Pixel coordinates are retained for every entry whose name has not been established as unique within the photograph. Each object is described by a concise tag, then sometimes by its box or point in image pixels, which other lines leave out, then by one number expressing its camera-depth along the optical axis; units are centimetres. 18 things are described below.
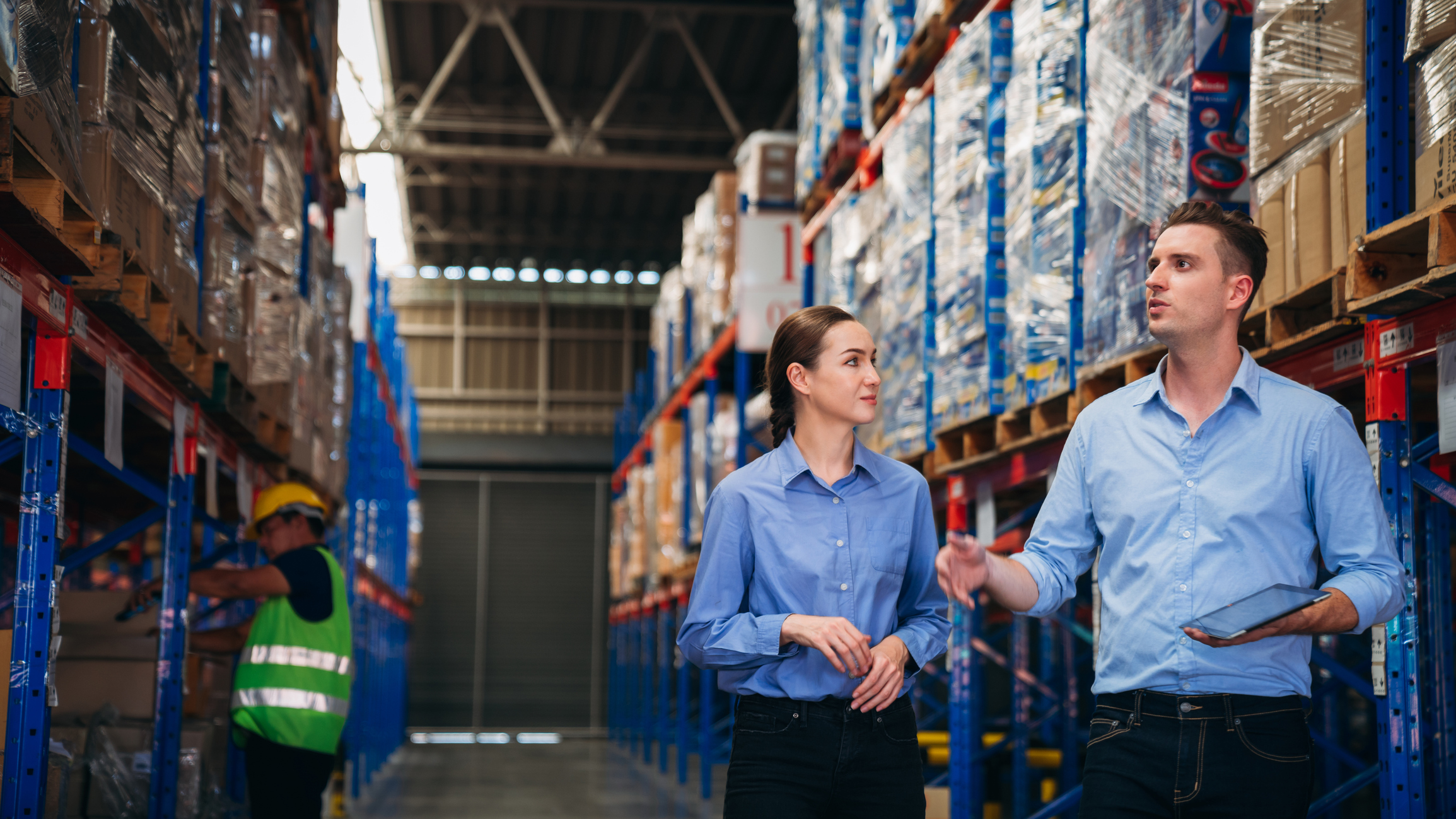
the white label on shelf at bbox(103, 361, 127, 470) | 415
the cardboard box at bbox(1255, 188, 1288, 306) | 356
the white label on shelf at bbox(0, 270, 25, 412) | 320
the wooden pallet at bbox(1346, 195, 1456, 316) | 276
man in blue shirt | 237
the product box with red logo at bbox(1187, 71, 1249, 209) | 390
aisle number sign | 960
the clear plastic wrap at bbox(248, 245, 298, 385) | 598
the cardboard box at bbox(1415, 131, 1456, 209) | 290
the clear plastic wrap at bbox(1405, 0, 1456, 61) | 296
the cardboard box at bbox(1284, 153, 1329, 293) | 338
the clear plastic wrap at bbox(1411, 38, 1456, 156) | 295
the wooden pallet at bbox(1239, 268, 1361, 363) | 325
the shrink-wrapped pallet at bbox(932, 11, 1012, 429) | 529
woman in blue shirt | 267
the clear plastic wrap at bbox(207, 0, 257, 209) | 529
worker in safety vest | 514
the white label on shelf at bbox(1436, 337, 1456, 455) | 292
